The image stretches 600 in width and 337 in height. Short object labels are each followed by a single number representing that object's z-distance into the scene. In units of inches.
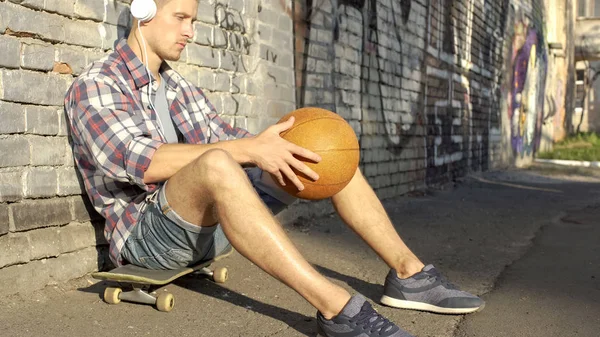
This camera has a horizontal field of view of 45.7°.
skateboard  118.5
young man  102.8
